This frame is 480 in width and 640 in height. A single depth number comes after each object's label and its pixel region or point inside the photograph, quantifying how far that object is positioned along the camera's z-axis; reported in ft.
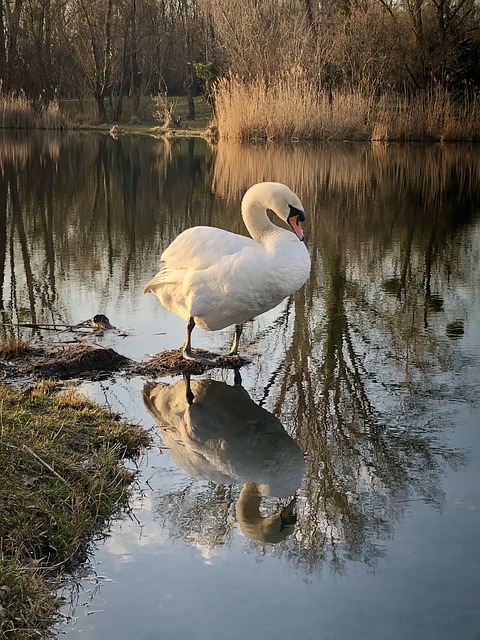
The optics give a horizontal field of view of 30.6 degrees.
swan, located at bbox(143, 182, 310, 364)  18.11
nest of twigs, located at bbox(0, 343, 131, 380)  18.53
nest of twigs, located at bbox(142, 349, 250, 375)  19.33
